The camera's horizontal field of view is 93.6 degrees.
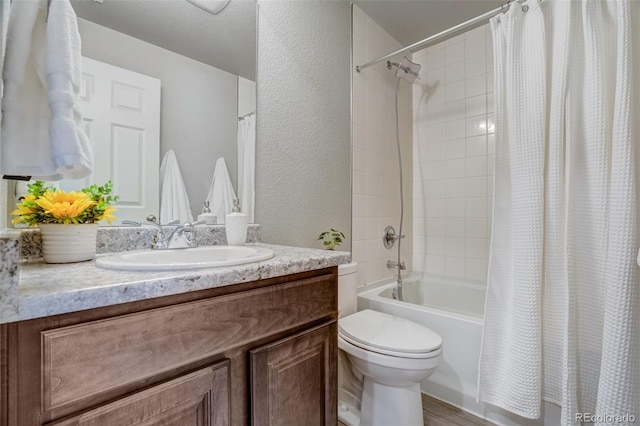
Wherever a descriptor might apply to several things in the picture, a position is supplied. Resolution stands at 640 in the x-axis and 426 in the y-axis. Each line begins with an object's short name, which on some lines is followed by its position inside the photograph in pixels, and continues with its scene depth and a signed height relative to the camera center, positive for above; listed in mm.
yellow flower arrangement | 763 +3
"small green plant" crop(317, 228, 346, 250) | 1608 -149
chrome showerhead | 2016 +977
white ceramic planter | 757 -85
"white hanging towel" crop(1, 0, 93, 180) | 580 +225
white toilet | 1177 -602
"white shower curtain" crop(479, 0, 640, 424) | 987 -12
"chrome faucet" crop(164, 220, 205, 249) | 1024 -96
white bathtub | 1429 -716
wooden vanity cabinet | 454 -288
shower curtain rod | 1364 +928
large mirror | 979 +449
